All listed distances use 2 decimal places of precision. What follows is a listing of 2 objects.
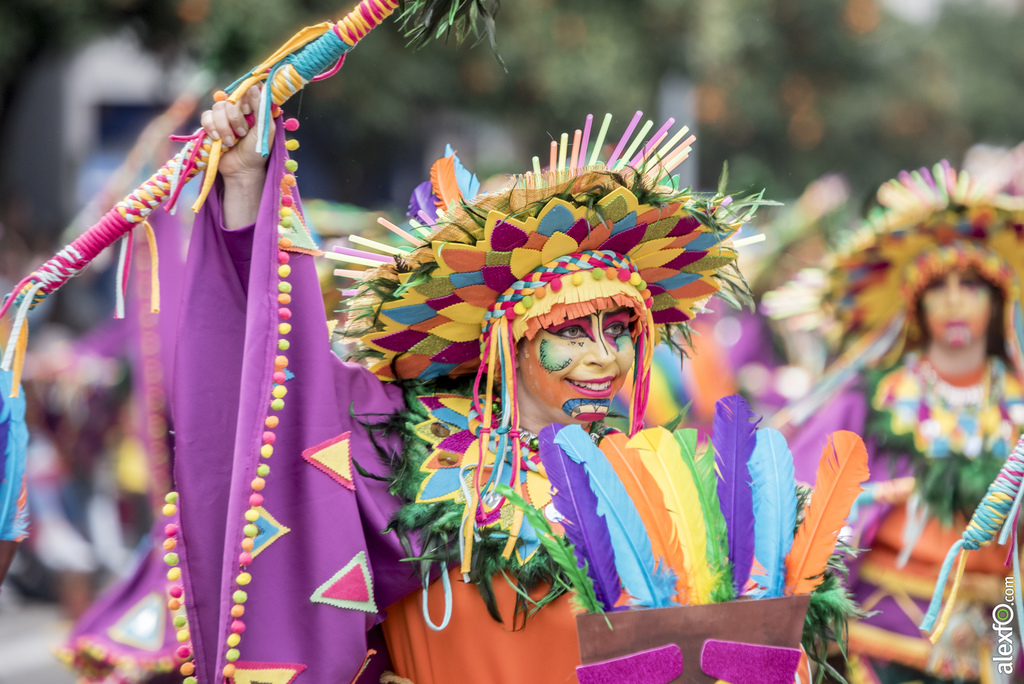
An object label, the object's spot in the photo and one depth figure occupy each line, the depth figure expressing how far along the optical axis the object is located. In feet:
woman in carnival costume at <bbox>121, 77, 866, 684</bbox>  17.11
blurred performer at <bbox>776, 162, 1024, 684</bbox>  29.73
